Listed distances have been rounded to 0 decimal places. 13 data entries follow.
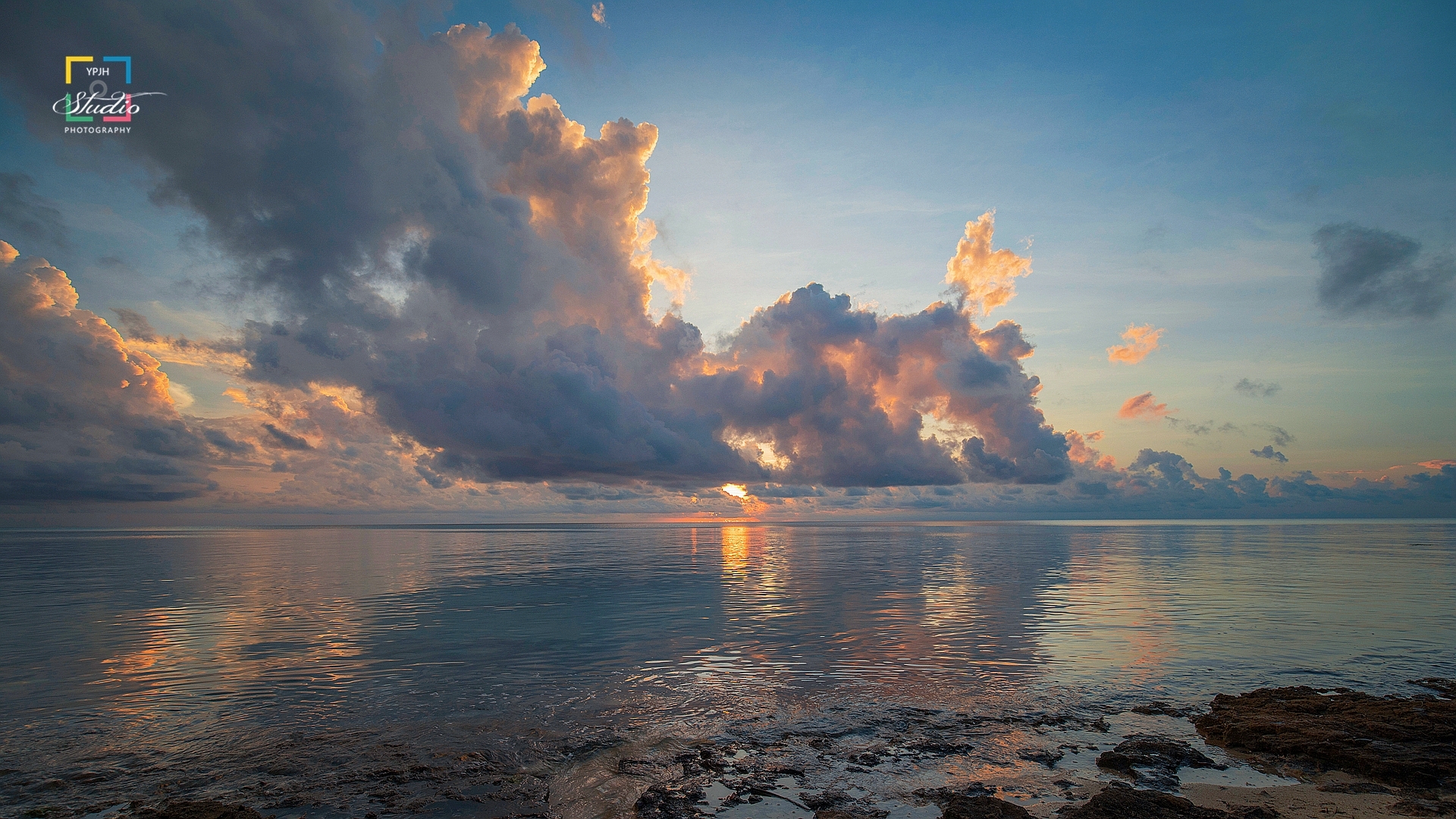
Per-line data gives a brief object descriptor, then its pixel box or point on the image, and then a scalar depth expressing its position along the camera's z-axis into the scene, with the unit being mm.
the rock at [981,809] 11698
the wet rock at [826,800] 12562
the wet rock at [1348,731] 13828
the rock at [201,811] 11430
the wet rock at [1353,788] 12898
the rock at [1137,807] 11617
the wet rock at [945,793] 12727
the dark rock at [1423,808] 11891
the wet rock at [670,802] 12305
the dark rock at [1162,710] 18234
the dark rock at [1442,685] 19839
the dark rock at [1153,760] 13727
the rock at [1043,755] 14727
